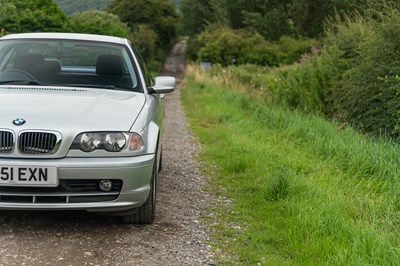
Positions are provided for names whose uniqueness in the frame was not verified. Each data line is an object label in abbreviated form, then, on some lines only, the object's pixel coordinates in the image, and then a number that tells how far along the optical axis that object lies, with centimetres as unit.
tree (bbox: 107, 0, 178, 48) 5753
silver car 348
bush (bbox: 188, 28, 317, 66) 3625
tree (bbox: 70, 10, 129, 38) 3614
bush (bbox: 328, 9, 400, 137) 814
